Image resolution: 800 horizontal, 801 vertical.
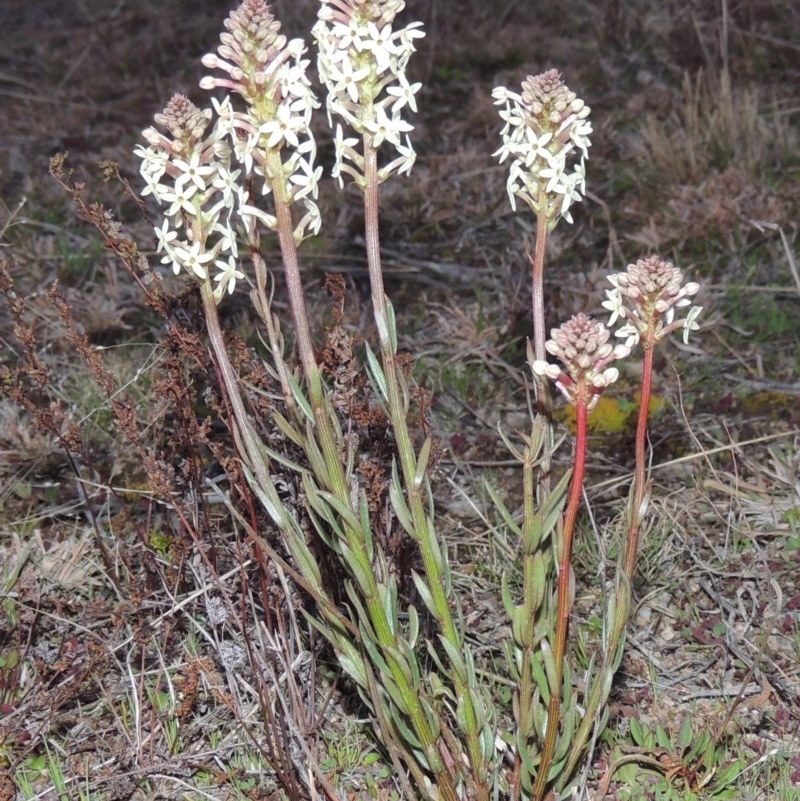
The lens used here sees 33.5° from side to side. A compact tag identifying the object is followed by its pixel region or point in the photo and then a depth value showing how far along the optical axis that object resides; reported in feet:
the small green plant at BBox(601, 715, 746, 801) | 2.67
